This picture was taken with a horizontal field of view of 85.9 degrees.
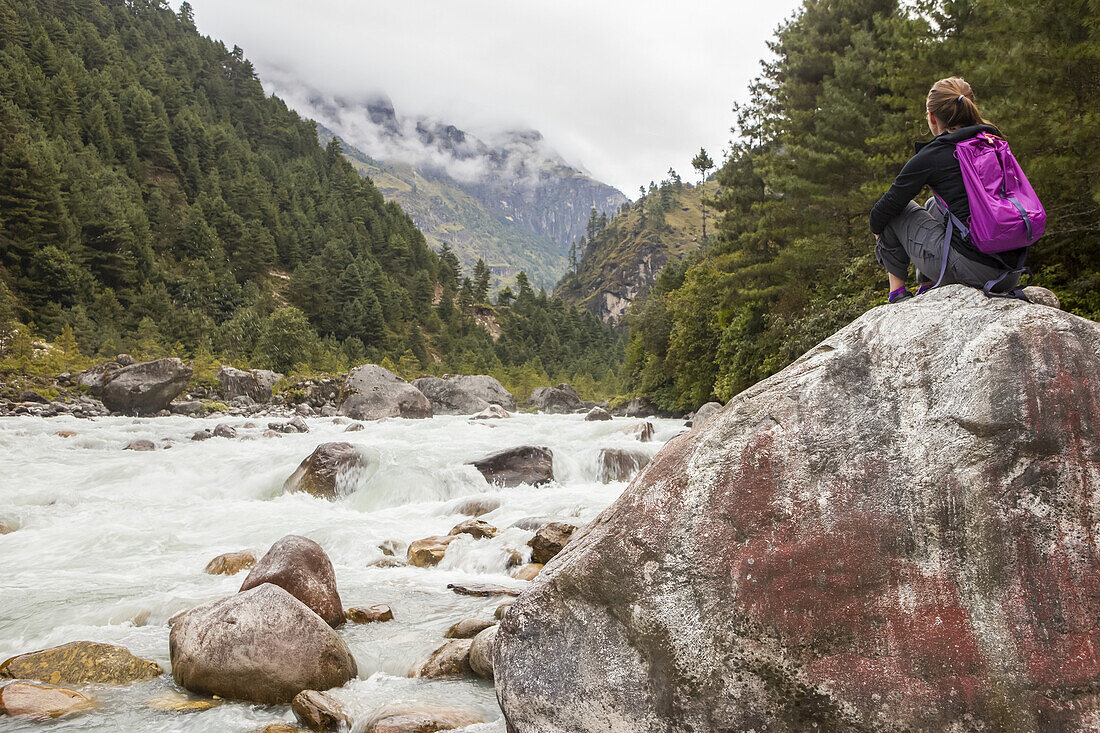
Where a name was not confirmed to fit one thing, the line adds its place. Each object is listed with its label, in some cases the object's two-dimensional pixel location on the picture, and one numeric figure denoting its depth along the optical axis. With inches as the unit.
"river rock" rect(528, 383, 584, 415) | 2416.3
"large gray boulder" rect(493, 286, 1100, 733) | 115.0
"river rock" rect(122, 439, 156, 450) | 776.3
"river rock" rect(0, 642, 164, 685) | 240.2
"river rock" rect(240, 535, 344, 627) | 290.2
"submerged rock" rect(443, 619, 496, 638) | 289.0
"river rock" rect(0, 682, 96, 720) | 212.4
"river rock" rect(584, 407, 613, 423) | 1418.6
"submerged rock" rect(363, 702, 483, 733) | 195.3
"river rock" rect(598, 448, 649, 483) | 708.0
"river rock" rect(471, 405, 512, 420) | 1434.5
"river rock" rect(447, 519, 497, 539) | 453.7
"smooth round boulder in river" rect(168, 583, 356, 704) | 226.7
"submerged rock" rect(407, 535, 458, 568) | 422.3
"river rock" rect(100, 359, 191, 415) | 1160.8
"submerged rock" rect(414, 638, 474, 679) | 252.8
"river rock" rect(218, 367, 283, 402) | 1567.4
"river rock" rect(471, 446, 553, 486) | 657.6
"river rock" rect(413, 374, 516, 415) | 1990.7
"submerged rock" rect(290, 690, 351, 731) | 205.8
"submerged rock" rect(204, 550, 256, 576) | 378.3
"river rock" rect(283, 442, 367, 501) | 606.2
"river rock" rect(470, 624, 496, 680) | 247.6
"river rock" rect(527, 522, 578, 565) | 396.5
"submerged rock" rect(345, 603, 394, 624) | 313.1
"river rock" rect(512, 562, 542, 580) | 378.6
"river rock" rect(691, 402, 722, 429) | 994.7
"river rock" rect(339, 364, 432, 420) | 1445.6
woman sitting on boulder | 144.3
